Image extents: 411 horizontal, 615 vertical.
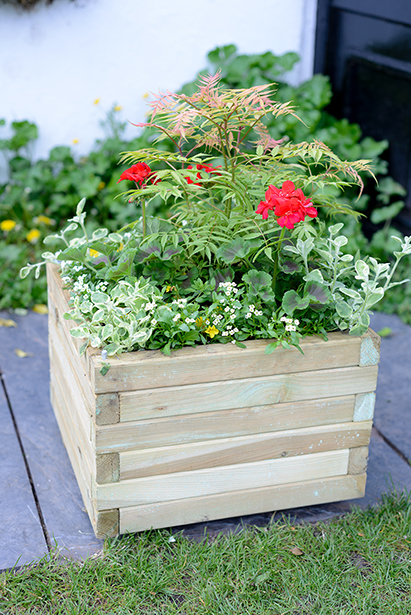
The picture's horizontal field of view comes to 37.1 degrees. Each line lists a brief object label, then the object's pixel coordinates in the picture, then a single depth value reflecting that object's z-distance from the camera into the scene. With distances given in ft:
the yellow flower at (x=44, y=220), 10.42
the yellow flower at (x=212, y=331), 4.68
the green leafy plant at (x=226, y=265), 4.53
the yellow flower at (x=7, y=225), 10.16
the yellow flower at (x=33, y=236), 10.01
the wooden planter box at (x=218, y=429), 4.54
